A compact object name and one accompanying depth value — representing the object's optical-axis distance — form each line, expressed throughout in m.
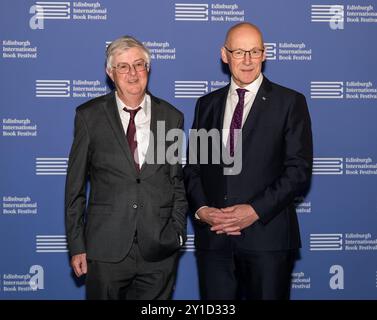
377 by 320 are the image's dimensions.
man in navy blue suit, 3.62
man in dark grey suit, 3.56
